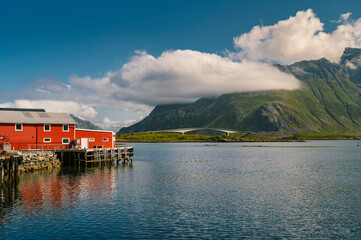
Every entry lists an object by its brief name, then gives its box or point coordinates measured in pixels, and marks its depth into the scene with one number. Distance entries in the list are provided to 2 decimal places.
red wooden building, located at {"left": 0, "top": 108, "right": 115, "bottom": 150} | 69.88
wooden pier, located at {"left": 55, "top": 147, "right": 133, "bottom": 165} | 73.88
